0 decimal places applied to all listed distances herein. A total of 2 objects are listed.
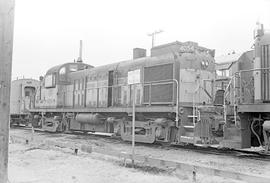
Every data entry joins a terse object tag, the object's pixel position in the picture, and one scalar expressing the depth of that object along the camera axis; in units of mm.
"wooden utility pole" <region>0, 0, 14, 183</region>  5125
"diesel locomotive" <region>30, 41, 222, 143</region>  11656
